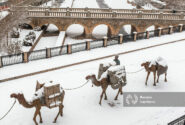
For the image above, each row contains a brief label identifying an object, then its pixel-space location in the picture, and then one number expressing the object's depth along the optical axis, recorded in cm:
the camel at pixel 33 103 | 829
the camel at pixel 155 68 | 1137
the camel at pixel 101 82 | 970
